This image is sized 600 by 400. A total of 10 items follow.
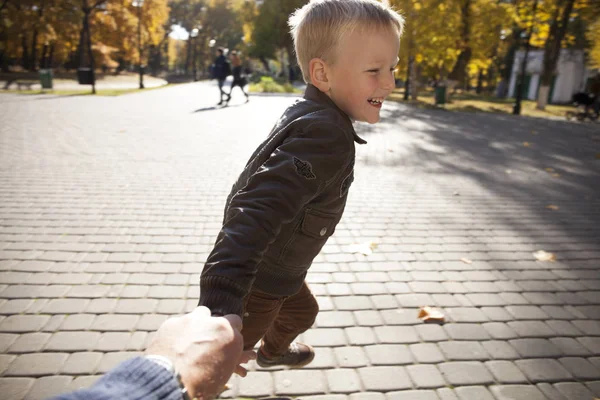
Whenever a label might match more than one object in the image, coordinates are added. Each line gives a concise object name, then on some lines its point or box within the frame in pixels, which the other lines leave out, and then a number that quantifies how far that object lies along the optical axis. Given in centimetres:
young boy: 114
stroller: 1641
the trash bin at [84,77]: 2197
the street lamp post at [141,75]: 2554
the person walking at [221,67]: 1626
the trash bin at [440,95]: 2066
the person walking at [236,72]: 1636
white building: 3501
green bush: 2484
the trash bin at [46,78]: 2167
